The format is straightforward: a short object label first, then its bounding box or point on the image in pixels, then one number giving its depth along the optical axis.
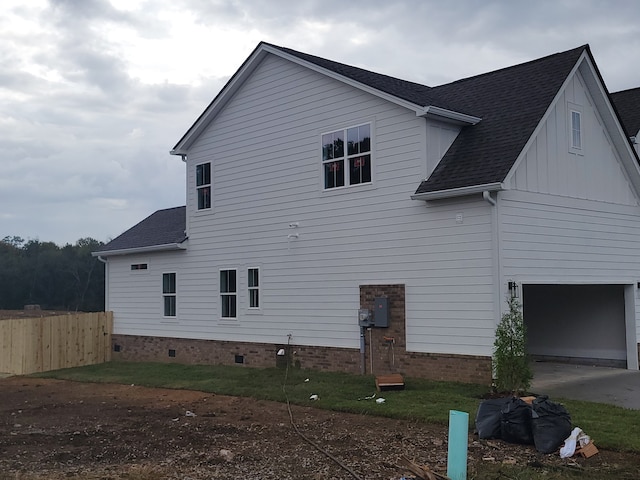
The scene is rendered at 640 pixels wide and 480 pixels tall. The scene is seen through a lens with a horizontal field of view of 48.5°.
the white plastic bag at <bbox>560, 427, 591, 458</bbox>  8.62
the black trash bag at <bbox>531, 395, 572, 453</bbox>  8.94
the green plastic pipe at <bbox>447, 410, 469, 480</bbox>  7.20
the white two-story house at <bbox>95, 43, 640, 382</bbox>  13.94
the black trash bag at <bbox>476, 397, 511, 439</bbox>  9.59
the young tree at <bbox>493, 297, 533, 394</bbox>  12.21
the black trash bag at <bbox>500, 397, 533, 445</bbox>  9.30
